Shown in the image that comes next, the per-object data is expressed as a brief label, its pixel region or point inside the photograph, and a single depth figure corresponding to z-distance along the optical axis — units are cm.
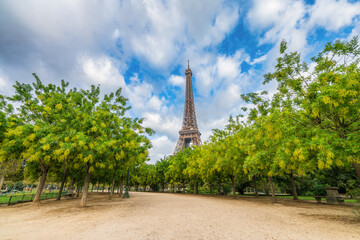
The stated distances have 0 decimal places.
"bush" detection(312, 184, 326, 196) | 2252
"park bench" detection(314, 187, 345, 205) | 1320
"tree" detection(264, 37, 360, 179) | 607
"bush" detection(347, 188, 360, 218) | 657
